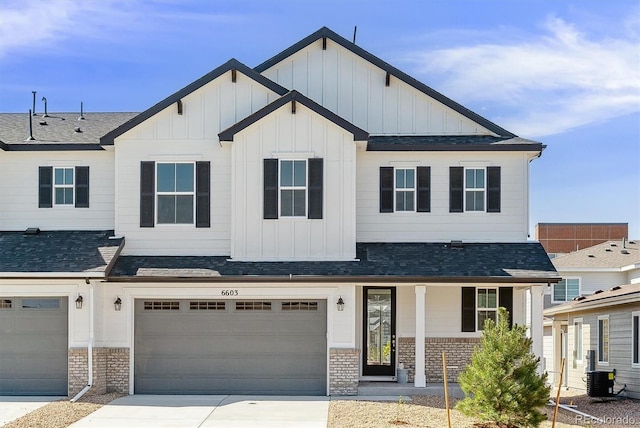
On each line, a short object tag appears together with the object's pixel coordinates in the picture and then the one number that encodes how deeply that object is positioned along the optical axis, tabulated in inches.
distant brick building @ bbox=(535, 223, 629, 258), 2399.1
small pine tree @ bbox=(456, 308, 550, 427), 562.6
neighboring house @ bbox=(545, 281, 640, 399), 807.1
